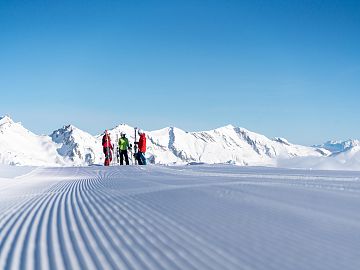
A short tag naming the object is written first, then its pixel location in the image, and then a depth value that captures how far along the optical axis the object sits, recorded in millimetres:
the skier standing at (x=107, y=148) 28984
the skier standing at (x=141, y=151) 27578
